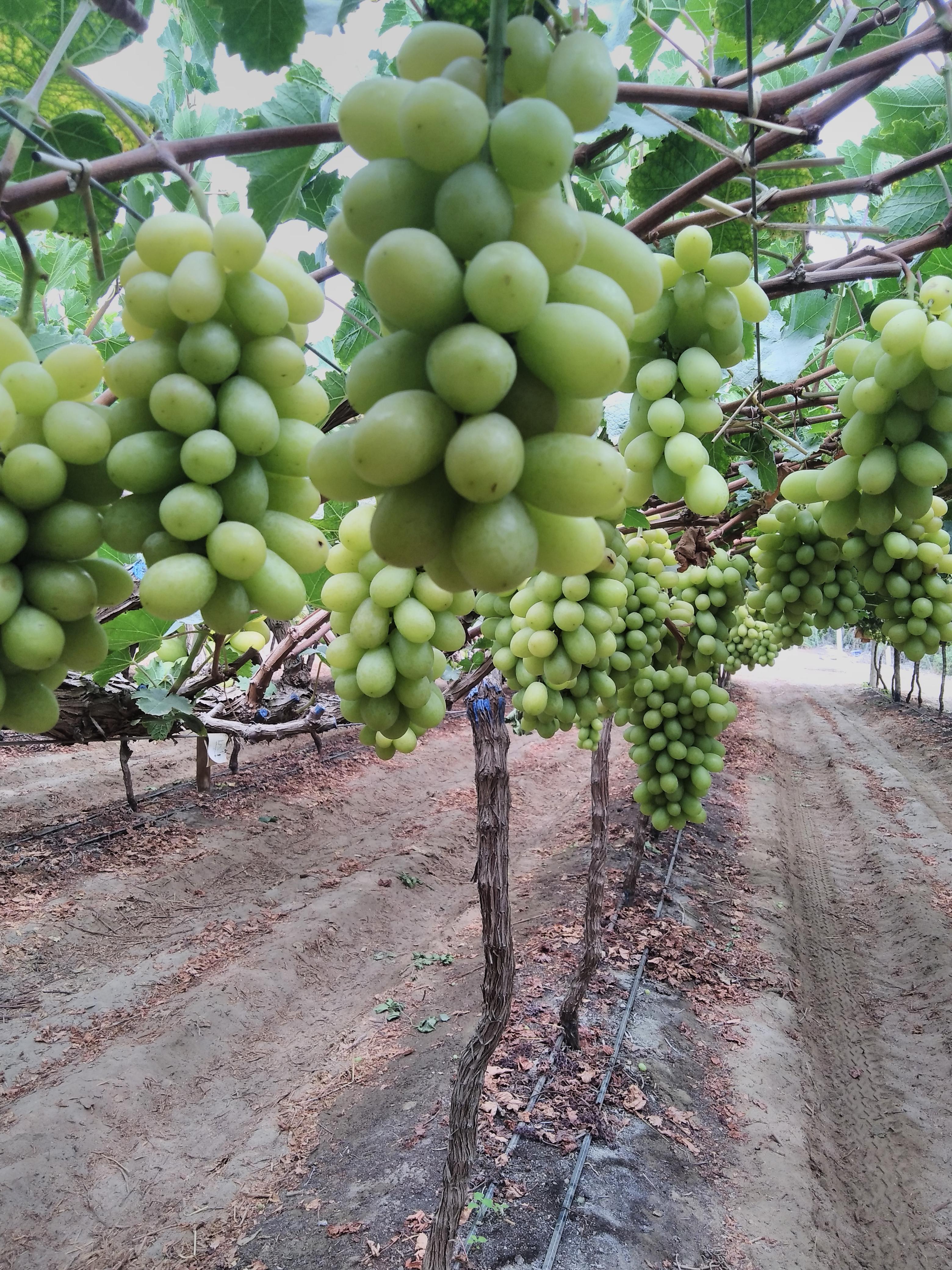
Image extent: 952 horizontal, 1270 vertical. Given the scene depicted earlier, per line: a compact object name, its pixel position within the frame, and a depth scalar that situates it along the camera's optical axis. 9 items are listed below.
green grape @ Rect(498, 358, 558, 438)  0.52
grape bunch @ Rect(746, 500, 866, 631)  2.33
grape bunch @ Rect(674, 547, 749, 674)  2.95
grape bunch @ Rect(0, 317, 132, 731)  0.62
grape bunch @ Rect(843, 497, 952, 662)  2.12
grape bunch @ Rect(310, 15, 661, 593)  0.46
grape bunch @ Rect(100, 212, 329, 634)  0.63
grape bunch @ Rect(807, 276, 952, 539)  1.15
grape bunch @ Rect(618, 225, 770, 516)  1.02
